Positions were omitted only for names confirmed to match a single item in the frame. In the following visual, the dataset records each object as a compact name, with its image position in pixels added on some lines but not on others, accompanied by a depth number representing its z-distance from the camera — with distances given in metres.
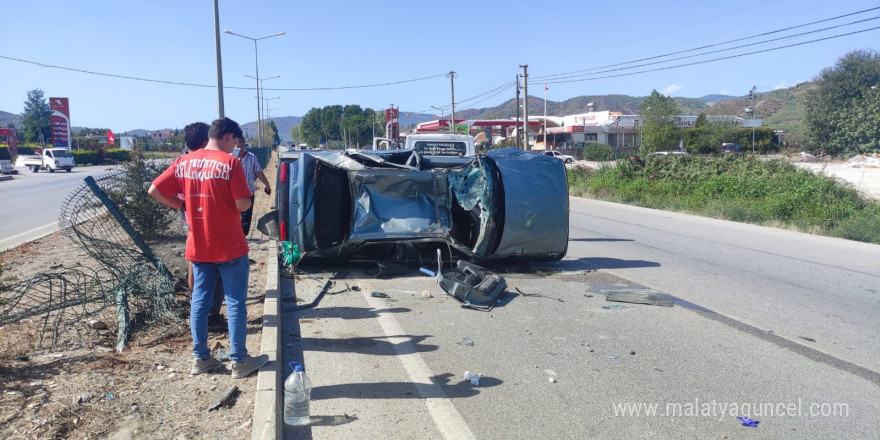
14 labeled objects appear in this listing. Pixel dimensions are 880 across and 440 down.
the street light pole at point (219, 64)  16.91
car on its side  8.16
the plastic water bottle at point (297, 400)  4.08
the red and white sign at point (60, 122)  64.81
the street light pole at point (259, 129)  52.17
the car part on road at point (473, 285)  7.02
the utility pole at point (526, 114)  36.03
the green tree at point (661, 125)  54.94
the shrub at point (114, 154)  62.97
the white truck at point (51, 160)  46.12
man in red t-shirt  4.43
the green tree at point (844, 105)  47.50
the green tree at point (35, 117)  104.88
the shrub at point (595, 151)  53.83
